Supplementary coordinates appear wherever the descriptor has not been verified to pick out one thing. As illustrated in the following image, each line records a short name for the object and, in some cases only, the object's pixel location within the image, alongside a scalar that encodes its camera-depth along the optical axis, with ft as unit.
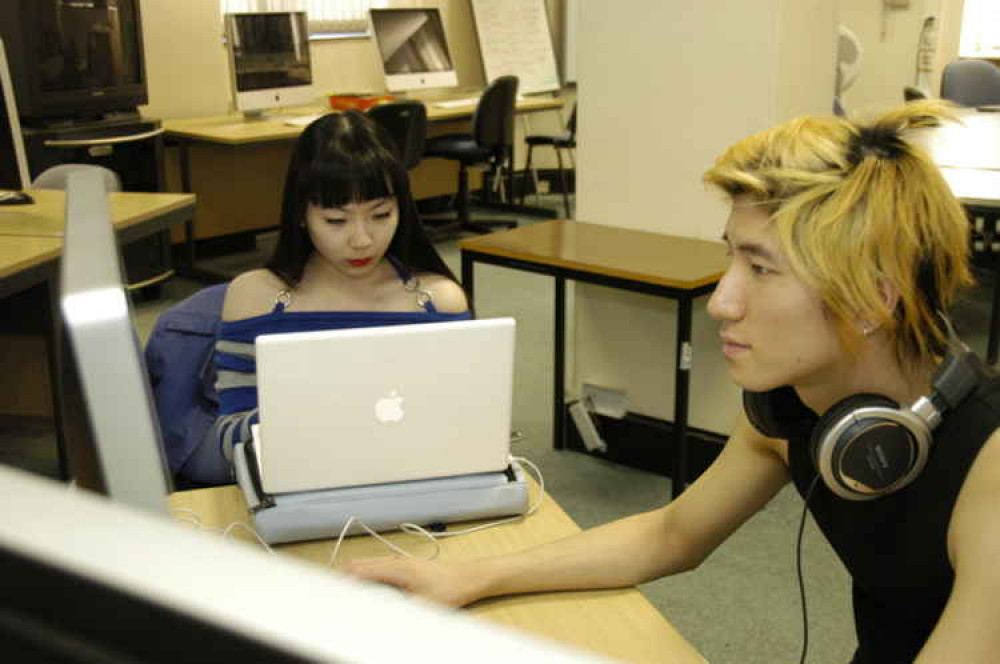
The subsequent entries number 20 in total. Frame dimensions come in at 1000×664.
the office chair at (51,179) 10.50
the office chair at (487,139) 18.88
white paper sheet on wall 22.95
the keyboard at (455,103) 20.13
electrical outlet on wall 10.46
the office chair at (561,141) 21.91
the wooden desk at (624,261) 8.29
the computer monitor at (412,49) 19.69
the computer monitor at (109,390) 1.38
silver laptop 3.84
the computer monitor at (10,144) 7.97
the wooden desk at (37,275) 7.67
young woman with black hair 5.89
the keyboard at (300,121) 16.81
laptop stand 4.19
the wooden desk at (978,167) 10.32
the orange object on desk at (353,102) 17.85
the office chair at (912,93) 18.93
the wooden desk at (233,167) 16.10
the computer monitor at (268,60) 16.74
